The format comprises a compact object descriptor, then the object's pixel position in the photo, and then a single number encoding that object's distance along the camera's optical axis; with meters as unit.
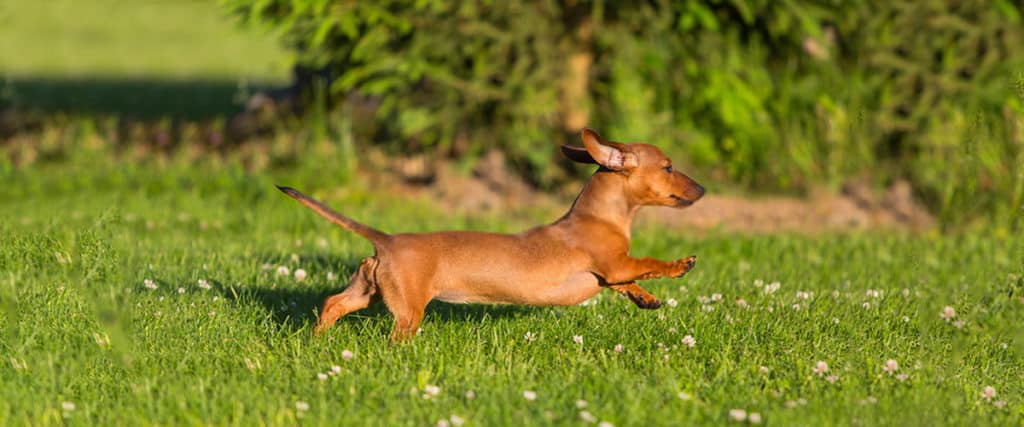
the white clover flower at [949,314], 6.27
